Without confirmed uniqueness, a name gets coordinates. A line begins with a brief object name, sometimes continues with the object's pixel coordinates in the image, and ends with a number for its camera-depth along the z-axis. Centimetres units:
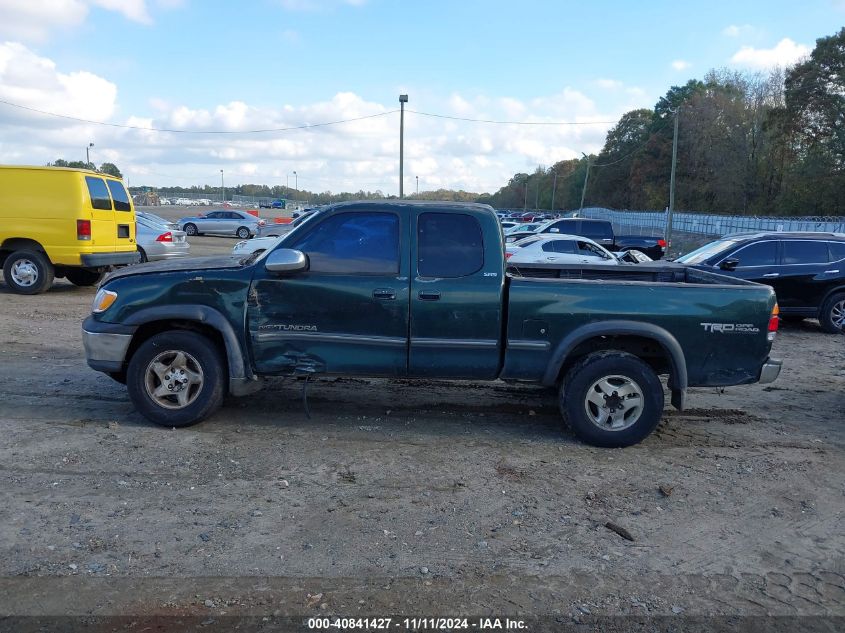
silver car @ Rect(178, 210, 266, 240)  3856
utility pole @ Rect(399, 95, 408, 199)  3212
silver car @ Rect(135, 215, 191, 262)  1772
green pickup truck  568
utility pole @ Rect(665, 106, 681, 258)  2992
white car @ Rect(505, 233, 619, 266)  1672
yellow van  1226
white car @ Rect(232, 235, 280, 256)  1638
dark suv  1189
